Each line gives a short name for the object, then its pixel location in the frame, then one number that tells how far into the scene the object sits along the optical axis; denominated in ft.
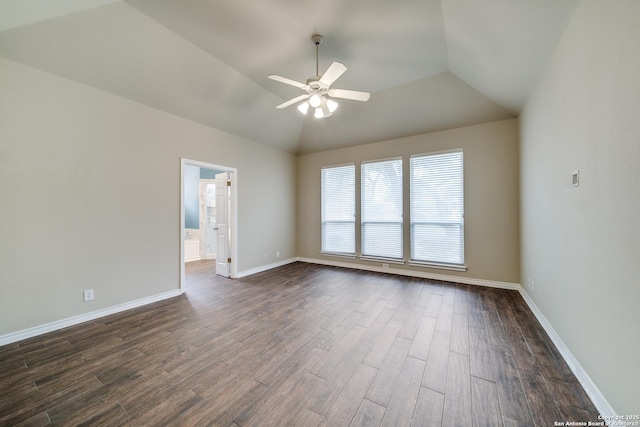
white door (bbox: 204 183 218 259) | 22.13
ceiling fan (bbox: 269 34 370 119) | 7.88
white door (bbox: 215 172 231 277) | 15.70
